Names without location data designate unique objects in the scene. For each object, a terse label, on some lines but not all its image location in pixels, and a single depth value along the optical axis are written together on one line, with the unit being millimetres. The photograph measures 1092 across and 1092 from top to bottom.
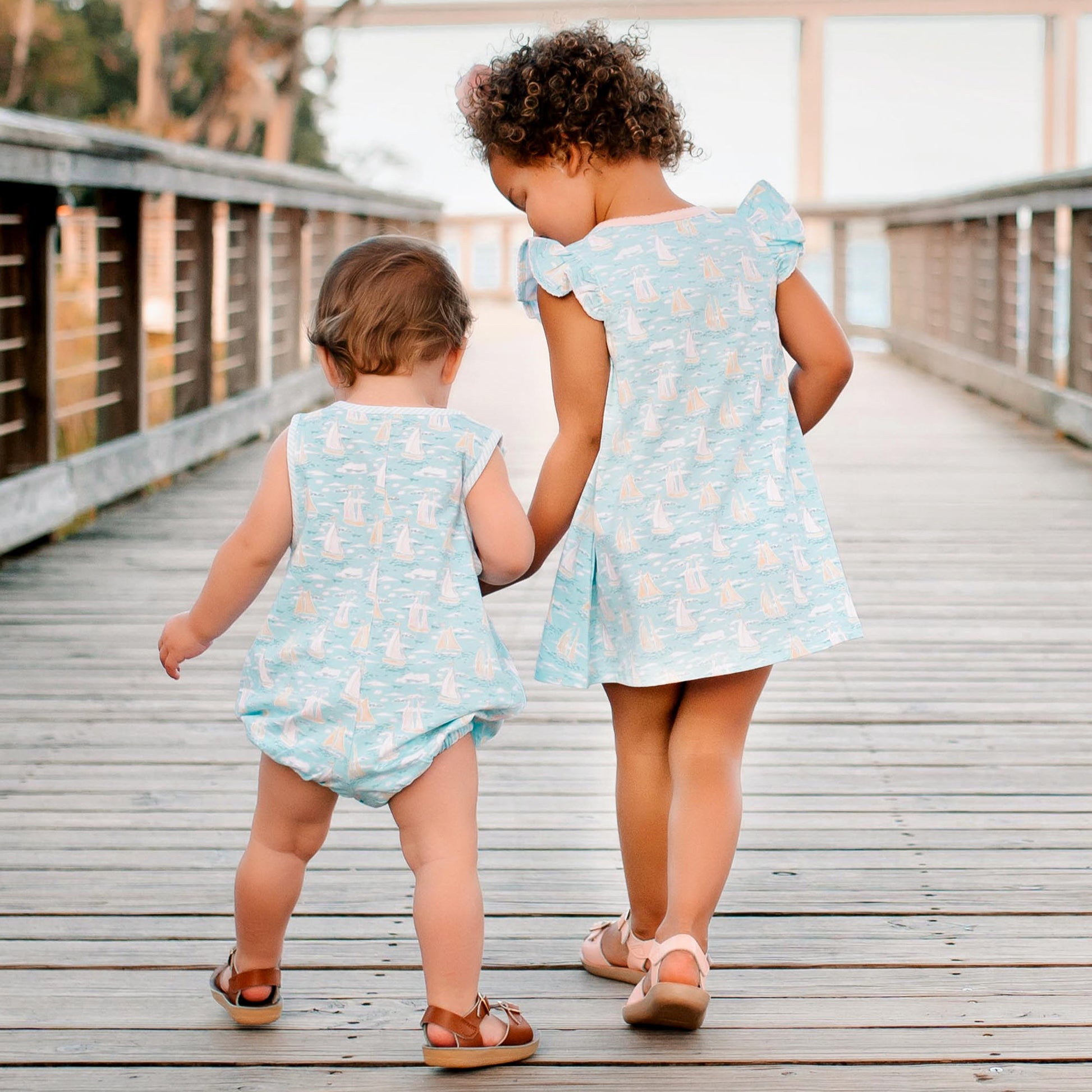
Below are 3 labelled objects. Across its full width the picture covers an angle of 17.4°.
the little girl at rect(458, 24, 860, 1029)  3517
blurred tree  24618
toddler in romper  3411
